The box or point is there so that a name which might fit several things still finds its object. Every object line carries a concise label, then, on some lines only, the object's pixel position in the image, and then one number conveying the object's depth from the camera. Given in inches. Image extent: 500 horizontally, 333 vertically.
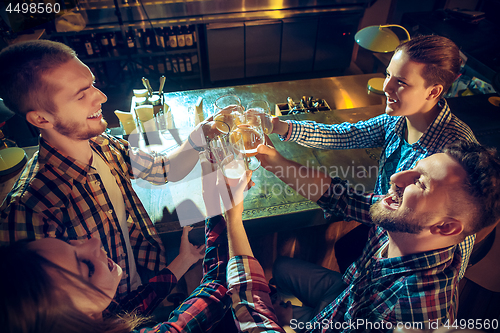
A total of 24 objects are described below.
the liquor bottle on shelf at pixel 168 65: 195.9
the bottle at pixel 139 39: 183.8
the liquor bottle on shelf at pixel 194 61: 199.4
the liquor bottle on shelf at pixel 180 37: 185.8
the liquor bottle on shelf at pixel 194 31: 188.5
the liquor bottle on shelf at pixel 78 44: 176.4
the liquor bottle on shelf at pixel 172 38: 184.4
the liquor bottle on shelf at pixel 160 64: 195.2
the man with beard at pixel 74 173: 42.5
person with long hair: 29.0
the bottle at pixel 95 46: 179.6
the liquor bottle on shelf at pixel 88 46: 175.5
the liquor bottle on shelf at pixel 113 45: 181.6
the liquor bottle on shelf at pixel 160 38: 182.7
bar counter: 65.1
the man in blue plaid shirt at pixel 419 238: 43.8
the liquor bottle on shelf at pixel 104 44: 179.0
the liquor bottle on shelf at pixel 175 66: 196.1
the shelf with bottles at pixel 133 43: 178.5
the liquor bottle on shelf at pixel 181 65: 196.4
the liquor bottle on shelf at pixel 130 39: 180.2
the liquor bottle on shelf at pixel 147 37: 184.7
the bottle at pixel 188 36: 186.7
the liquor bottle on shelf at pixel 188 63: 197.9
